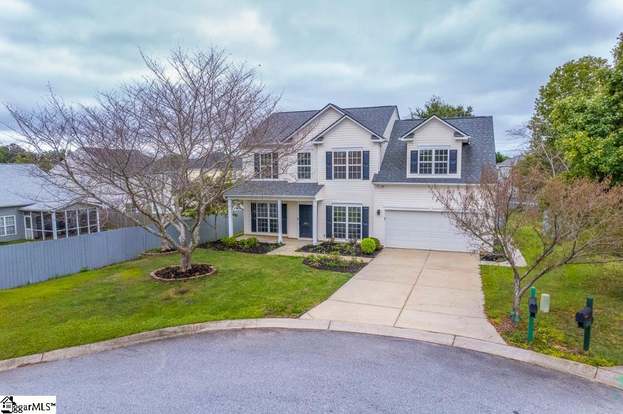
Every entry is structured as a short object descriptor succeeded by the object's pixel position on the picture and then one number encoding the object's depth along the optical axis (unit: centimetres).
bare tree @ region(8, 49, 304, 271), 1003
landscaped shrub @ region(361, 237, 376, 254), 1578
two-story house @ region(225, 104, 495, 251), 1659
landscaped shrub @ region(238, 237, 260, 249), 1727
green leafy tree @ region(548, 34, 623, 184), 1009
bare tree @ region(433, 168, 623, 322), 680
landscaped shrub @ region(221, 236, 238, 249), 1762
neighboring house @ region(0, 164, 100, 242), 2148
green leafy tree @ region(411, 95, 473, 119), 3744
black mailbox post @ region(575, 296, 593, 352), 612
